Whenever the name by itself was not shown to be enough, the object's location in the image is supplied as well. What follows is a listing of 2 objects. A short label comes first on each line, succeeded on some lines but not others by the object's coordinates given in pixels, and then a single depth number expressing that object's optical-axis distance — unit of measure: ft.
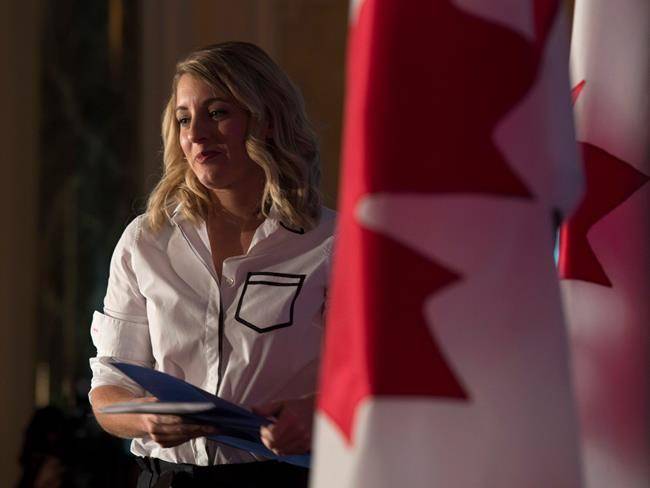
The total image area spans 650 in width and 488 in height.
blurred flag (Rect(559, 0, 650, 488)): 27.35
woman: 28.38
